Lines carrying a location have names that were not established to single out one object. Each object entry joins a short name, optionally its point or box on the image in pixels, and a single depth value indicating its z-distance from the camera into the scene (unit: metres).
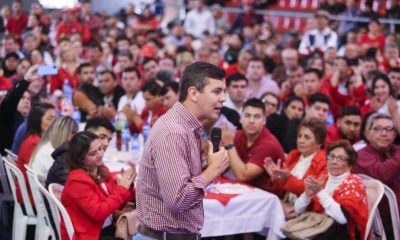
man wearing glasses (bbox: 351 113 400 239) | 8.25
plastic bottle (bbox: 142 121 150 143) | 10.95
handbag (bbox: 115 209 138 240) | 6.96
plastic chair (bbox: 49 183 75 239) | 6.96
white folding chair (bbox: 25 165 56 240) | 7.74
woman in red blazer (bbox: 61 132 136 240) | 7.00
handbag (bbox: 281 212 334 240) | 7.50
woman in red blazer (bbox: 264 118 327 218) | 8.20
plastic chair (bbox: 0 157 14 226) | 9.42
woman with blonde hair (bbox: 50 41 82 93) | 15.24
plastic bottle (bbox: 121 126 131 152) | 10.70
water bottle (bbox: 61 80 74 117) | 12.34
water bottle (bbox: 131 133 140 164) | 9.89
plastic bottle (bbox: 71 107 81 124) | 12.13
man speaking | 4.64
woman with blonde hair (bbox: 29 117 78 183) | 8.56
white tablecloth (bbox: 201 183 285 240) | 7.71
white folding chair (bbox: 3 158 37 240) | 8.30
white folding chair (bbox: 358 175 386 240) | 7.43
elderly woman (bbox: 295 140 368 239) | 7.40
